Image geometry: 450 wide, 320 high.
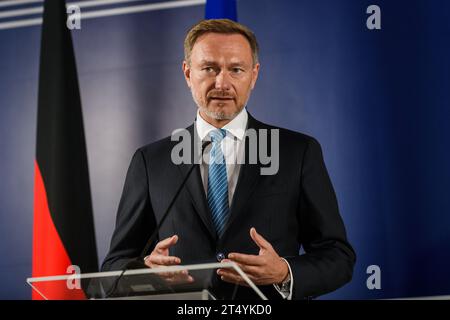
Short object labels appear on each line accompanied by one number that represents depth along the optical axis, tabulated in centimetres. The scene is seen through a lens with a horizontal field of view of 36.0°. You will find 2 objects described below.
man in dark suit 229
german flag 376
